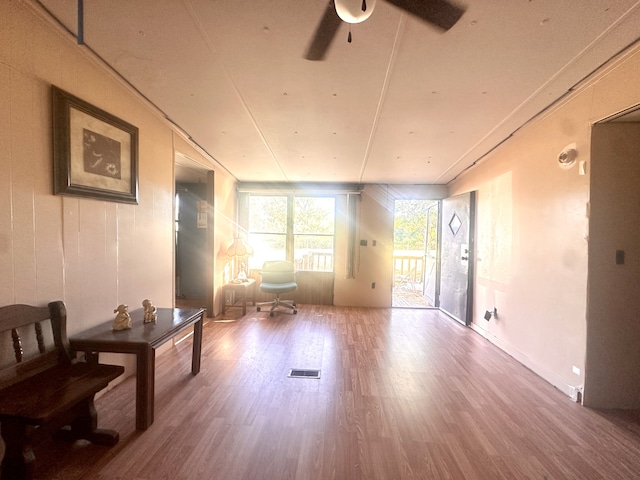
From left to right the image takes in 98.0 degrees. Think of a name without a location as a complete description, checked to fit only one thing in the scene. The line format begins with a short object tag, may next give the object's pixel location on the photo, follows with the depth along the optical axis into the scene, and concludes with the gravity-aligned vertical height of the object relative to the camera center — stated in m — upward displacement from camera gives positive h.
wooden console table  1.80 -0.74
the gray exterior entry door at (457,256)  4.12 -0.31
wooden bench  1.28 -0.81
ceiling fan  1.24 +1.11
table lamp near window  4.72 -0.31
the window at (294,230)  5.56 +0.11
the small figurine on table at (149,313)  2.20 -0.63
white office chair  4.71 -0.80
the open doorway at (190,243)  5.16 -0.17
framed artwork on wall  1.79 +0.59
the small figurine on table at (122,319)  2.01 -0.63
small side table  4.64 -0.92
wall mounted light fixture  2.30 +0.70
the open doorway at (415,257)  5.82 -0.50
